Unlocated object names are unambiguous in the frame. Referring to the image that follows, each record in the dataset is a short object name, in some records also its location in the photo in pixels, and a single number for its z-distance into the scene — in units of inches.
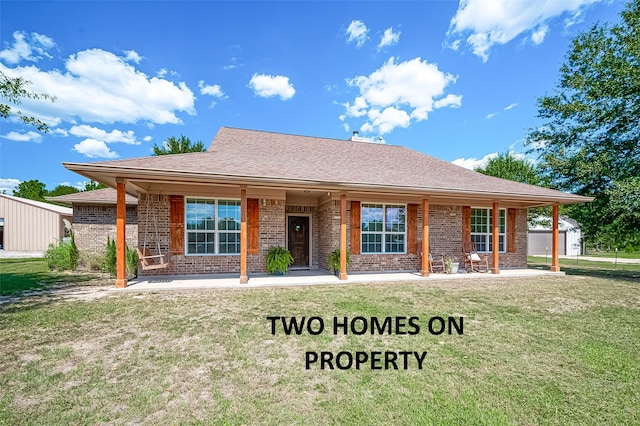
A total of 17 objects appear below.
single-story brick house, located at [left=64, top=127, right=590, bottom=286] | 315.6
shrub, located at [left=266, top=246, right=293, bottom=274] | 370.9
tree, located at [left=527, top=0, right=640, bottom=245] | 460.8
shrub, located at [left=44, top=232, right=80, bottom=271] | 438.3
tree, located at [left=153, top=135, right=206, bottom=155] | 1257.4
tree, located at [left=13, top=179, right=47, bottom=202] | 1940.2
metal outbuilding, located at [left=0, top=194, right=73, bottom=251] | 899.4
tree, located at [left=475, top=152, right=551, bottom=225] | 808.9
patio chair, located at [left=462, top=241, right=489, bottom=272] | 437.1
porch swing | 308.2
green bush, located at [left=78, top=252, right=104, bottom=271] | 435.8
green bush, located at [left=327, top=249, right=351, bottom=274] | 377.1
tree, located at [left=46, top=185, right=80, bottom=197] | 1933.3
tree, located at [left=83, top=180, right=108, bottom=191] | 1786.8
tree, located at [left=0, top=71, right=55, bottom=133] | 390.6
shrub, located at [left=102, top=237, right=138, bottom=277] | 345.7
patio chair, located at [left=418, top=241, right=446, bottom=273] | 421.9
